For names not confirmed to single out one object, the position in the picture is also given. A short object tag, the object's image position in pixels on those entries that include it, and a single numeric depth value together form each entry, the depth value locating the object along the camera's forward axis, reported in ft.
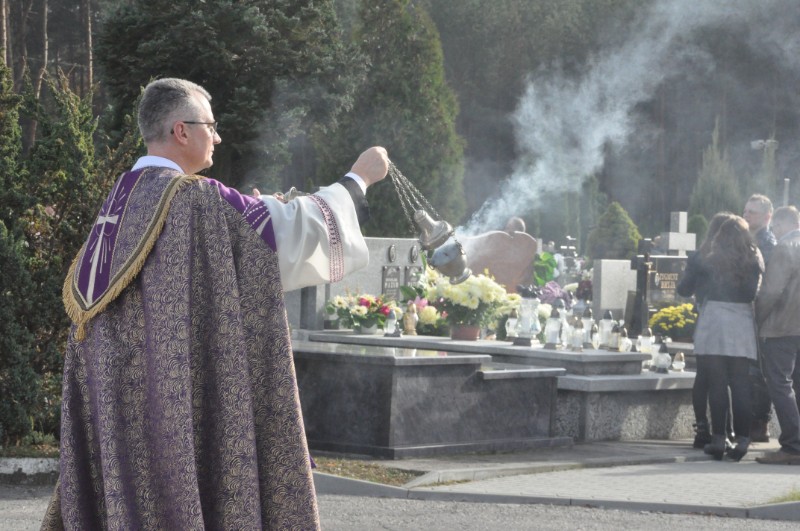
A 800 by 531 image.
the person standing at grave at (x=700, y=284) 31.91
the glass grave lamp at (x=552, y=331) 37.58
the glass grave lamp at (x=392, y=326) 40.86
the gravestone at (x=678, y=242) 77.15
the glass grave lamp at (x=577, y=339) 37.32
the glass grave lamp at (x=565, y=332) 38.46
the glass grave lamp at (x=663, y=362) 38.65
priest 13.53
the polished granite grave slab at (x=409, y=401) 30.50
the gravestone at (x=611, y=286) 66.13
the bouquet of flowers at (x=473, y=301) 39.06
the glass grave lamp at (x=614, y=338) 38.42
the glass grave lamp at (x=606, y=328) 38.50
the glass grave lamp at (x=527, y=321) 38.34
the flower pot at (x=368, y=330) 42.68
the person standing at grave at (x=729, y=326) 31.14
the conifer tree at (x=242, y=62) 94.22
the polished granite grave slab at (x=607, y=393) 35.22
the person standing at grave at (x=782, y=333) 31.76
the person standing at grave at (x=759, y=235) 34.63
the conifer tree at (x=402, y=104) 116.06
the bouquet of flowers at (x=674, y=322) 56.54
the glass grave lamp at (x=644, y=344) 40.24
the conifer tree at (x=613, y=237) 118.42
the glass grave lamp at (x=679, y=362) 39.47
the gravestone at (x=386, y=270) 48.34
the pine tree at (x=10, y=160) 28.32
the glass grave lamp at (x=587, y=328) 38.27
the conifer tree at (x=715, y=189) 154.71
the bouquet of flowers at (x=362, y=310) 42.63
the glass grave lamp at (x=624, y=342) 38.81
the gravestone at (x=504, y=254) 66.18
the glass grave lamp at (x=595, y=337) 39.22
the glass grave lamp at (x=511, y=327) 40.01
